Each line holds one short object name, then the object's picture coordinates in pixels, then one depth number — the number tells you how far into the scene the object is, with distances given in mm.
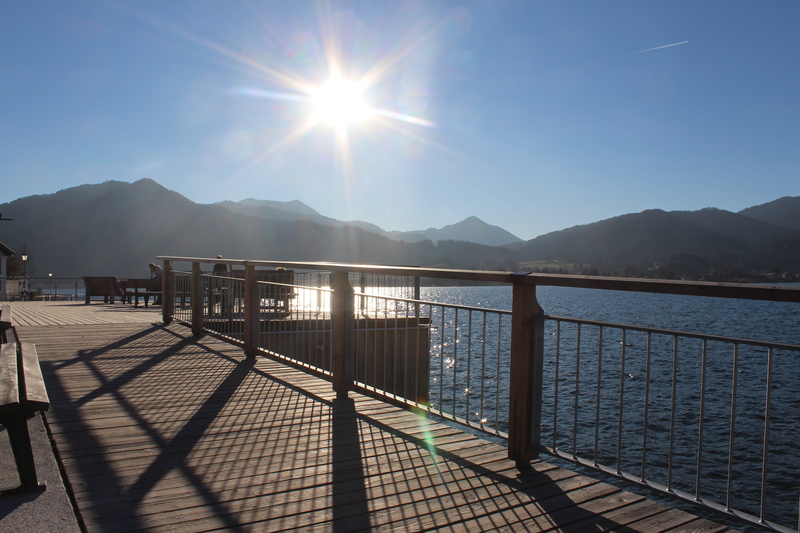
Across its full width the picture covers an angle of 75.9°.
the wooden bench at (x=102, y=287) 17328
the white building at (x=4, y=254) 33550
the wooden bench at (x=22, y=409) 2296
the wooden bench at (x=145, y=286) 15680
